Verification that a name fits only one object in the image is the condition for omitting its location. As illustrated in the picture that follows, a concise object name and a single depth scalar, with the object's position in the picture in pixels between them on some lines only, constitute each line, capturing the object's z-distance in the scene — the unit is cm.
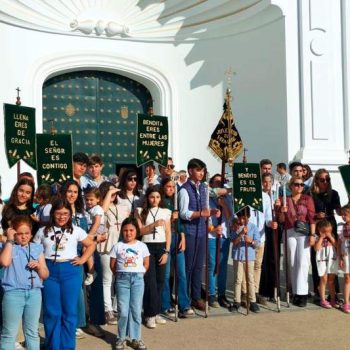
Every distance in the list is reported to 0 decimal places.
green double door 1205
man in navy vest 622
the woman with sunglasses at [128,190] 603
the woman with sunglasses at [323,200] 703
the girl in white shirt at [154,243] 560
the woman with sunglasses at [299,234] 668
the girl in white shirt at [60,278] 462
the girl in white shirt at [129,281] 503
